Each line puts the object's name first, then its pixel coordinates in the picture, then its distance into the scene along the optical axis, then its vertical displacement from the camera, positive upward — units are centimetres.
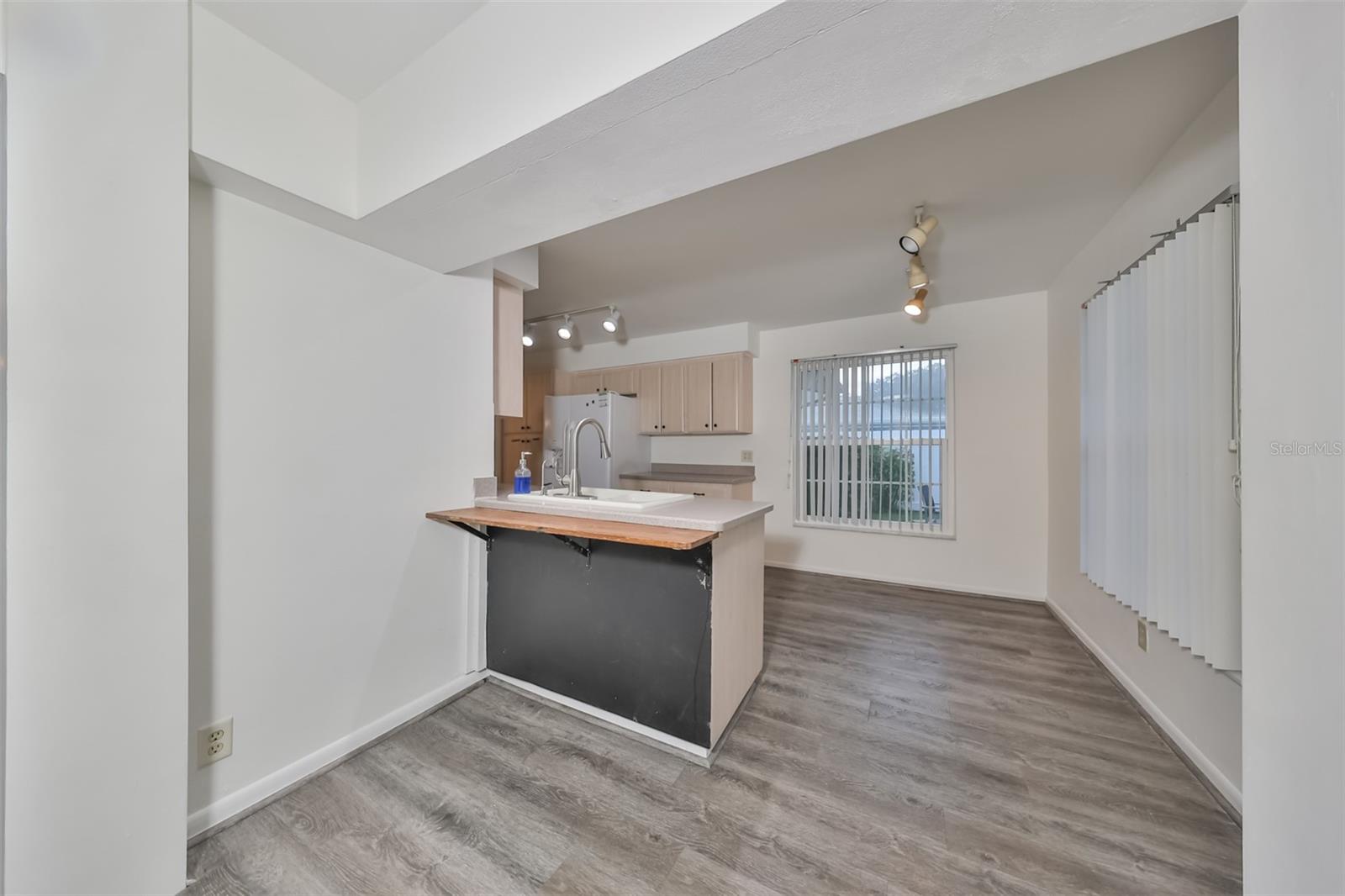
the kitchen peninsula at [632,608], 179 -72
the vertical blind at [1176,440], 144 +3
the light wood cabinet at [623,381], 489 +75
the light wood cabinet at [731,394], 438 +53
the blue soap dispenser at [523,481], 258 -19
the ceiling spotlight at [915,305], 313 +101
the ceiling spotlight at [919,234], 216 +104
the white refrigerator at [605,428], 441 +17
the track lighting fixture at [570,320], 350 +107
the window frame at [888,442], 379 -17
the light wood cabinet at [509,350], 259 +57
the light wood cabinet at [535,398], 489 +58
